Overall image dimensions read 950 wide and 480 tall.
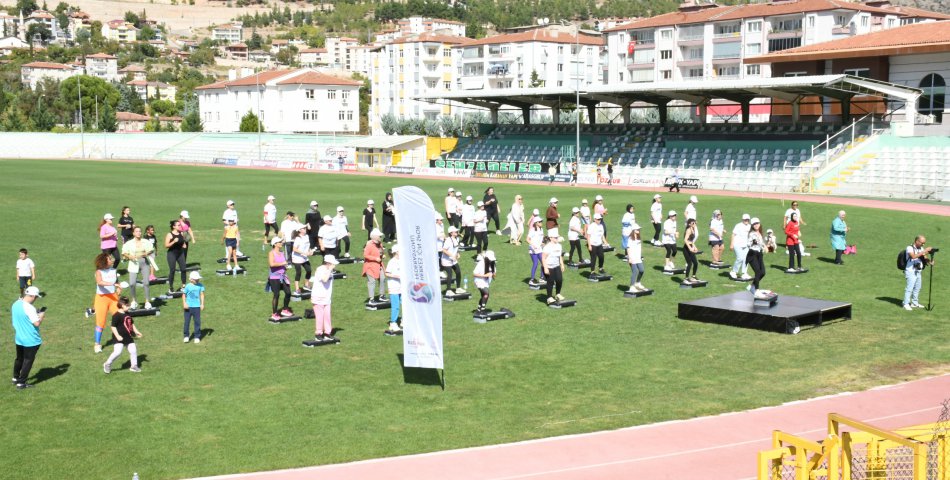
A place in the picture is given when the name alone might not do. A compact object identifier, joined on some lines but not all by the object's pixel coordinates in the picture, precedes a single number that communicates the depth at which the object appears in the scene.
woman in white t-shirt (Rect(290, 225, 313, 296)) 20.61
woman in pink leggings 16.67
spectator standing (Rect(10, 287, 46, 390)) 14.12
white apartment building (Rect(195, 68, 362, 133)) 120.50
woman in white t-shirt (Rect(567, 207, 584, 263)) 24.72
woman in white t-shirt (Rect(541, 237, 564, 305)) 19.89
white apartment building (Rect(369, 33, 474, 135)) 136.25
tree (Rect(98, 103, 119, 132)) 127.31
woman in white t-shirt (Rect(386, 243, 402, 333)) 17.81
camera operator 19.72
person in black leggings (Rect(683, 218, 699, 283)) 22.59
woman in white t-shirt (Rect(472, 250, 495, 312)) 18.50
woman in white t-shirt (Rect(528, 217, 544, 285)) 21.98
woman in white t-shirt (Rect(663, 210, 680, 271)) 23.86
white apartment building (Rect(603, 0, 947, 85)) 101.19
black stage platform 18.19
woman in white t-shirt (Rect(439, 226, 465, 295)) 20.84
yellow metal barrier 7.40
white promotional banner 14.22
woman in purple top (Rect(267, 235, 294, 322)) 18.45
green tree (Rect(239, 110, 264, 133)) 113.75
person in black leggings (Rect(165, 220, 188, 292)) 21.47
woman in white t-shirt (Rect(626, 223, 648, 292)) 21.19
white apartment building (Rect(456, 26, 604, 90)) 128.50
